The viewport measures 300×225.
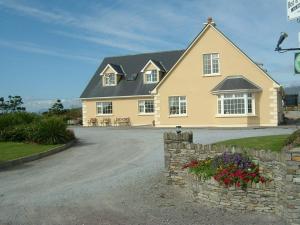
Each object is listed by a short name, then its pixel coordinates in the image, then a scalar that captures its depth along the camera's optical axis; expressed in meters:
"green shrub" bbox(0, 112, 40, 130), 19.47
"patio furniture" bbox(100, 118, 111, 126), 31.44
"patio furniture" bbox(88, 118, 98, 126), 32.06
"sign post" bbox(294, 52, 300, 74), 5.08
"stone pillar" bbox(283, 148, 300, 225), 5.94
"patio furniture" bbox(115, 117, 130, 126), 30.84
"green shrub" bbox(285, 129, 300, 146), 8.83
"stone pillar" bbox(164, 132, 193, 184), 9.13
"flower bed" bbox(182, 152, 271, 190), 7.07
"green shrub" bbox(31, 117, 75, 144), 17.03
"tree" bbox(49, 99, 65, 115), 37.22
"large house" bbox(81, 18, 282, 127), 24.16
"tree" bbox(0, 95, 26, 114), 40.10
